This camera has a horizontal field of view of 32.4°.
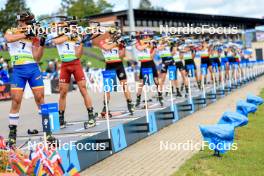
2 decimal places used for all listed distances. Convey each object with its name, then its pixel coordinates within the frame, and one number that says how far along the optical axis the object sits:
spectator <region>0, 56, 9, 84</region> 22.63
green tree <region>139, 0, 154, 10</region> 134.75
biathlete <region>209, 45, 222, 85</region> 21.15
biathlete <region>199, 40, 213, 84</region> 20.02
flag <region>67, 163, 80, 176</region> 5.88
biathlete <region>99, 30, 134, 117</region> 11.55
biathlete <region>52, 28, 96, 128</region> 9.27
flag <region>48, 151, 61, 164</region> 5.91
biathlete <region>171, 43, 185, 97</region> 17.05
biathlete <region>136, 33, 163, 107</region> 13.71
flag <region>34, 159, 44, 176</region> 5.75
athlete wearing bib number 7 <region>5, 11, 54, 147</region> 7.72
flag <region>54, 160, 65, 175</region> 5.84
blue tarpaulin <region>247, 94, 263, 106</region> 13.23
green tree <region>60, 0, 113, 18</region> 93.75
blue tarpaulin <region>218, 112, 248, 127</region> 9.07
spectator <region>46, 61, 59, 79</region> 28.62
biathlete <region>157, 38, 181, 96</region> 15.60
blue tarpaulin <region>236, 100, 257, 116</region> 11.36
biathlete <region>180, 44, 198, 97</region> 18.66
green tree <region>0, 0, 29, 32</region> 63.53
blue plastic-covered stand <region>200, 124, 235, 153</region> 7.54
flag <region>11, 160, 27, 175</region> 6.00
